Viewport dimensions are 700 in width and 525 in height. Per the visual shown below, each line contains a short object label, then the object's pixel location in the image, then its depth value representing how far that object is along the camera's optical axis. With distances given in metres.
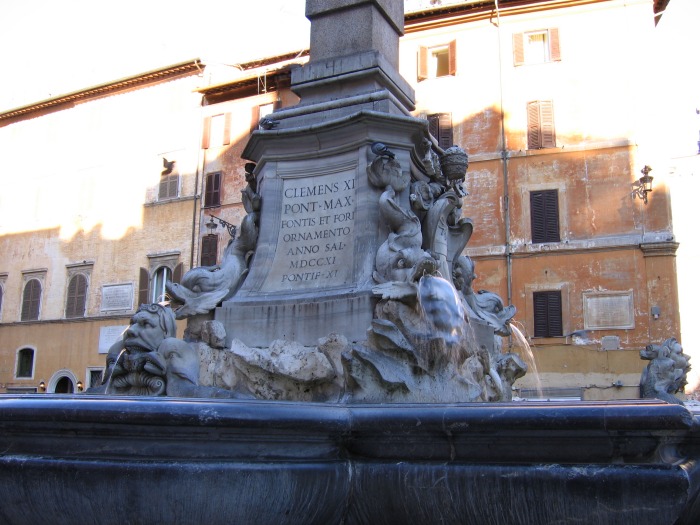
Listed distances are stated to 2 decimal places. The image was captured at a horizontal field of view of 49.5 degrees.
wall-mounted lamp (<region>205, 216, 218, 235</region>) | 24.52
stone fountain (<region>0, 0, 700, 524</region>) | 2.37
